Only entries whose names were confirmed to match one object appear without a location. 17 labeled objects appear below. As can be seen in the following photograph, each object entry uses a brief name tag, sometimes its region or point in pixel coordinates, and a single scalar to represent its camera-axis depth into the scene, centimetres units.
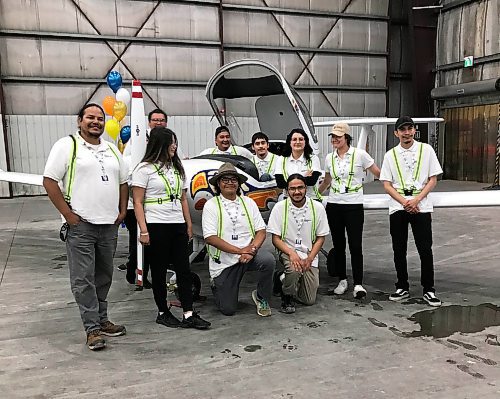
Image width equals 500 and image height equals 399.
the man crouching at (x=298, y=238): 399
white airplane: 420
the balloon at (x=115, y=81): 679
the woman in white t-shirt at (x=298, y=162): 436
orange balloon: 650
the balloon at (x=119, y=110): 621
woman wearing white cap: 427
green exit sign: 1499
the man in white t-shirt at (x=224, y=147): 528
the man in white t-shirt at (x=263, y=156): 494
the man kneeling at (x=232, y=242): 383
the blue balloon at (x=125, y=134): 549
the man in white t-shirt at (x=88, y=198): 306
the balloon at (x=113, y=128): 613
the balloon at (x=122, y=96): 637
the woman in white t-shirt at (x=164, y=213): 347
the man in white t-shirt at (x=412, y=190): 401
